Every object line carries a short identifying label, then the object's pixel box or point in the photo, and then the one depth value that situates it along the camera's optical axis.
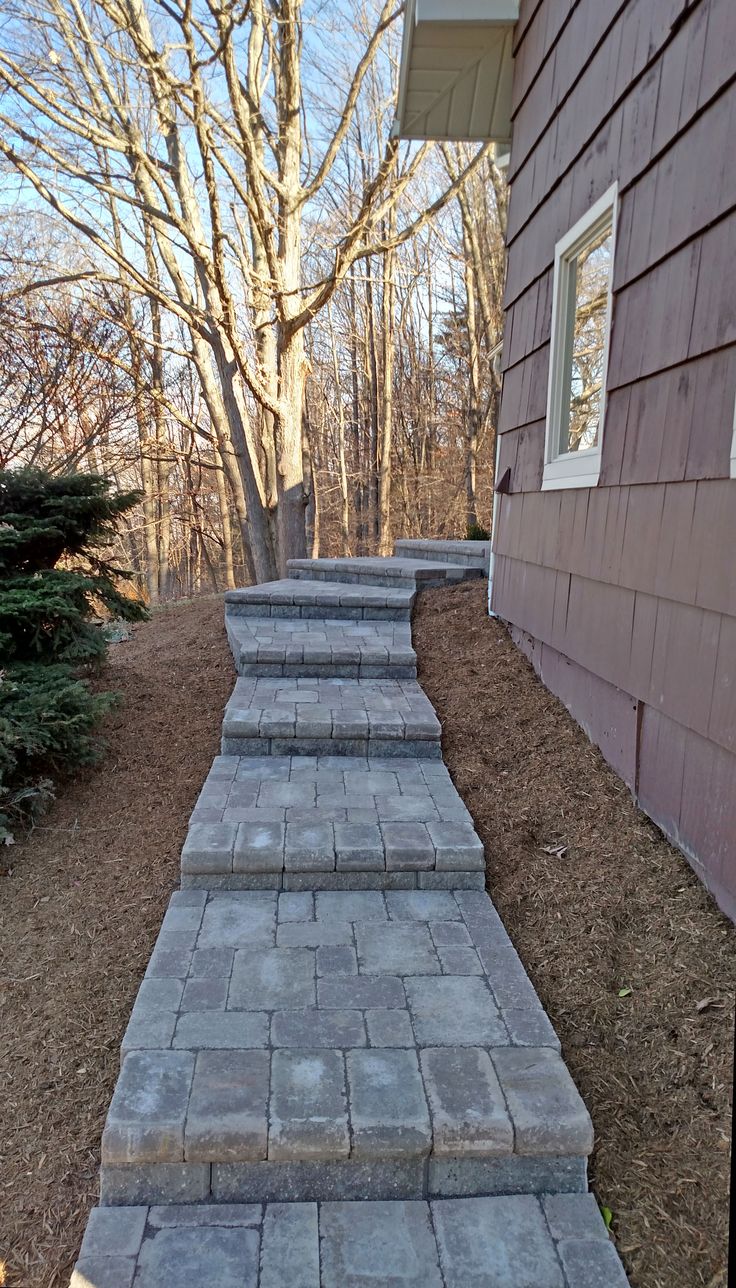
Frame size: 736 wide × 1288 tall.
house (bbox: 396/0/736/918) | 2.46
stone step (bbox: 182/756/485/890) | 2.89
